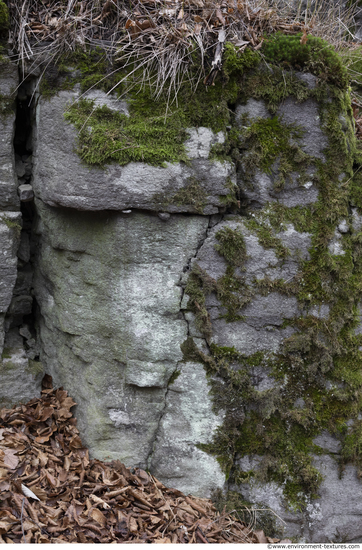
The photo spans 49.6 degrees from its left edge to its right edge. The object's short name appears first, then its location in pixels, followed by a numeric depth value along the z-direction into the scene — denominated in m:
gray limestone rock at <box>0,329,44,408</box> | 3.13
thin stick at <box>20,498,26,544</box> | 2.26
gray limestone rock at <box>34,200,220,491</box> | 2.72
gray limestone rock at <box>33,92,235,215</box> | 2.59
